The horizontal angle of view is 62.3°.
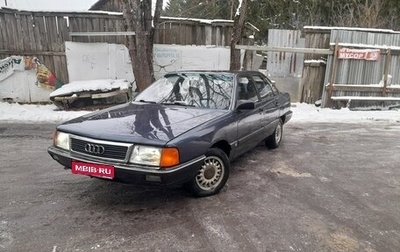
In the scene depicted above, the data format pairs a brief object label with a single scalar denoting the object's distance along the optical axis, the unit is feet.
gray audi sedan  10.75
